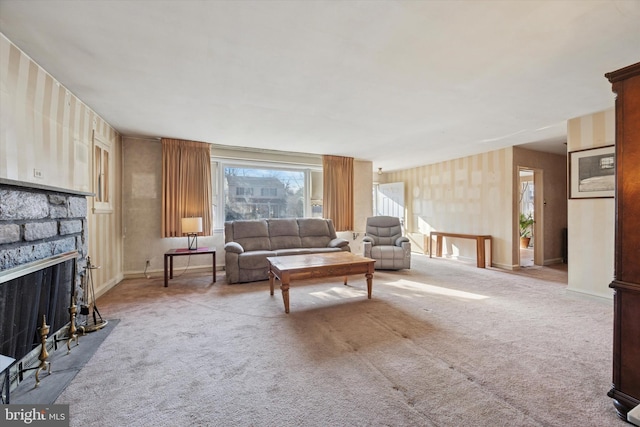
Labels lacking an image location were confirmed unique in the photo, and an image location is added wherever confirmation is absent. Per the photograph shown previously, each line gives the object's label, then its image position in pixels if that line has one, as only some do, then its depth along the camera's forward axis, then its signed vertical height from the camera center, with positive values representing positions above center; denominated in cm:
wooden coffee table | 279 -62
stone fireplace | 148 -34
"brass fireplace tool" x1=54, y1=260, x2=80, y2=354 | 201 -91
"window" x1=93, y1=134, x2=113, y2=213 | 329 +49
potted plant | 709 -63
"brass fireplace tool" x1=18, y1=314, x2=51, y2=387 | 163 -90
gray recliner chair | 469 -60
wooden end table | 373 -60
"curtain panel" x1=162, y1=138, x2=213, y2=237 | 439 +51
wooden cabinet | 134 -17
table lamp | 409 -18
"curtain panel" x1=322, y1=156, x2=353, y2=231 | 581 +51
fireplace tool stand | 227 -100
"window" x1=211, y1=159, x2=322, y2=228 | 508 +49
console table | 501 -59
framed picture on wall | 314 +50
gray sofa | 396 -52
